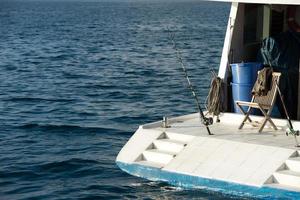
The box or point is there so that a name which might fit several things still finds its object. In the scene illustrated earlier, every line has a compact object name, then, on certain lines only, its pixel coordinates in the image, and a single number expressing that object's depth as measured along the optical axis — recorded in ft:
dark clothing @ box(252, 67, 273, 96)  46.42
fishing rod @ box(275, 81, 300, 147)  44.70
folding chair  46.01
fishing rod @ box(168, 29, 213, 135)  46.45
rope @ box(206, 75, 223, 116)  49.49
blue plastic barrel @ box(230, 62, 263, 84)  49.29
